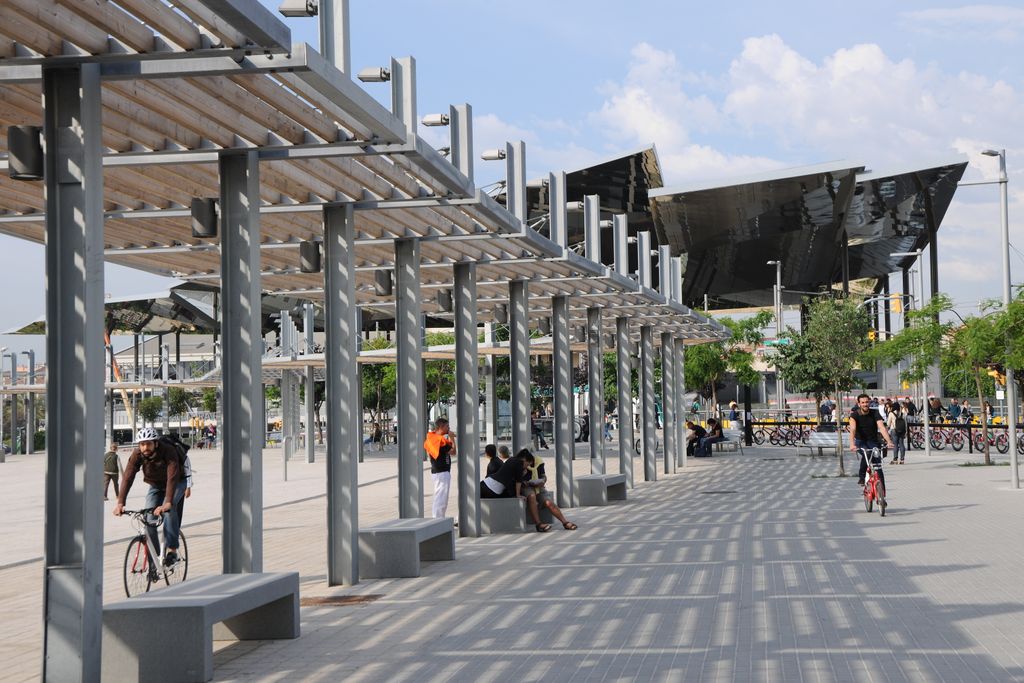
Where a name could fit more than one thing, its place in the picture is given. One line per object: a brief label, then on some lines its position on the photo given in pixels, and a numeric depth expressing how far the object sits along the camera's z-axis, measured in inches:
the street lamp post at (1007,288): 855.1
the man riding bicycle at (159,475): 430.9
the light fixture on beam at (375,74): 381.1
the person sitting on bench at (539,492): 658.8
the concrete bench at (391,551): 482.9
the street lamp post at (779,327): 2333.3
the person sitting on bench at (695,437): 1555.1
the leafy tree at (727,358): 2229.3
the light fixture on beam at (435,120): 447.2
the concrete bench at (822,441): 1424.7
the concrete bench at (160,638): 299.9
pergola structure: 277.3
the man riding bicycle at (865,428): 708.0
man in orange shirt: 648.4
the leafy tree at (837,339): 1654.8
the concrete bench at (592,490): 832.9
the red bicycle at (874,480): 709.9
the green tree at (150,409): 4151.1
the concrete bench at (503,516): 652.7
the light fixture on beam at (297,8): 297.6
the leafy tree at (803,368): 1779.0
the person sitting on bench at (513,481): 650.8
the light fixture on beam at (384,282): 574.6
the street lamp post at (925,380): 1413.6
